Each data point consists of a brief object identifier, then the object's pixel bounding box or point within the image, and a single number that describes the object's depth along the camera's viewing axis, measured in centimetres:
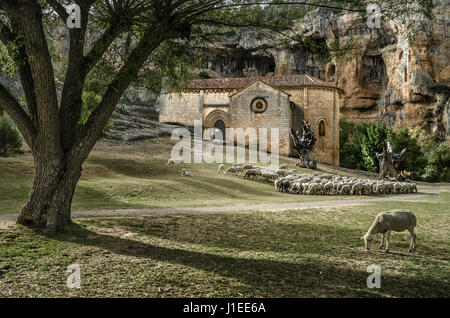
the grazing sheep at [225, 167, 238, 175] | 2615
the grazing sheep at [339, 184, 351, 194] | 2164
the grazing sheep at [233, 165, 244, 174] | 2627
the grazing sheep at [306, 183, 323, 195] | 2122
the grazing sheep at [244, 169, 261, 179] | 2573
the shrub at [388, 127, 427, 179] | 4497
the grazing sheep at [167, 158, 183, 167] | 2647
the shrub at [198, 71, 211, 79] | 6307
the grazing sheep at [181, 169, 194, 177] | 2311
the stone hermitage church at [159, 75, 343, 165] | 4559
